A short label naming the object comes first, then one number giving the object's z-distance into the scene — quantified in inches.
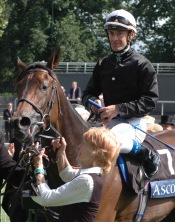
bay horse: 199.6
